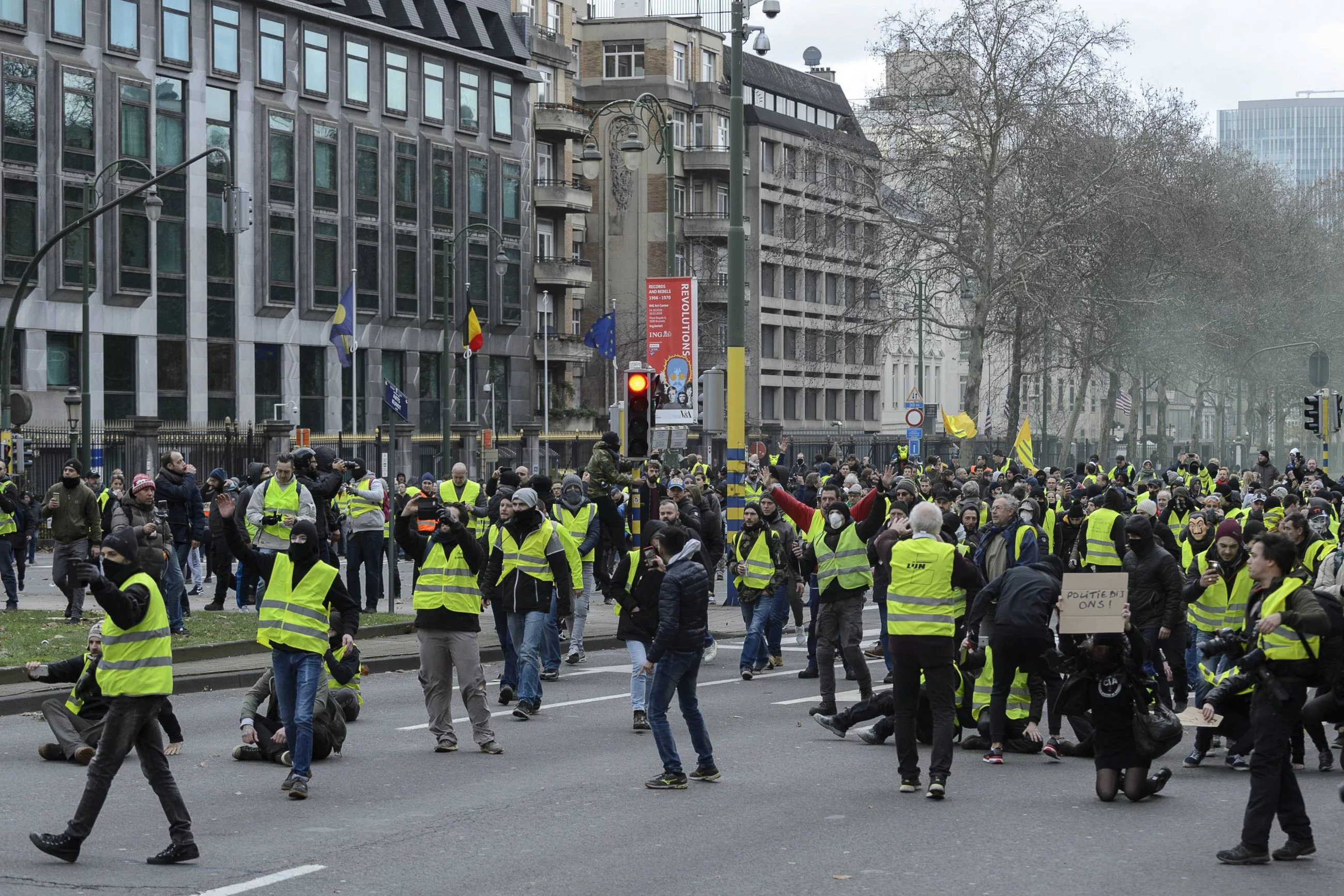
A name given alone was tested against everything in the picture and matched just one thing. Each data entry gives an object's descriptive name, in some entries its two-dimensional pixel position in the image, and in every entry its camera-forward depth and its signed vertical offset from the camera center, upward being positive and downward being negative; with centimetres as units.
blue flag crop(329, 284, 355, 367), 3984 +246
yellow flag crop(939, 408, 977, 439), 4900 -12
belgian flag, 4291 +219
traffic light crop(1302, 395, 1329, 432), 4344 +16
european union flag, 4231 +200
